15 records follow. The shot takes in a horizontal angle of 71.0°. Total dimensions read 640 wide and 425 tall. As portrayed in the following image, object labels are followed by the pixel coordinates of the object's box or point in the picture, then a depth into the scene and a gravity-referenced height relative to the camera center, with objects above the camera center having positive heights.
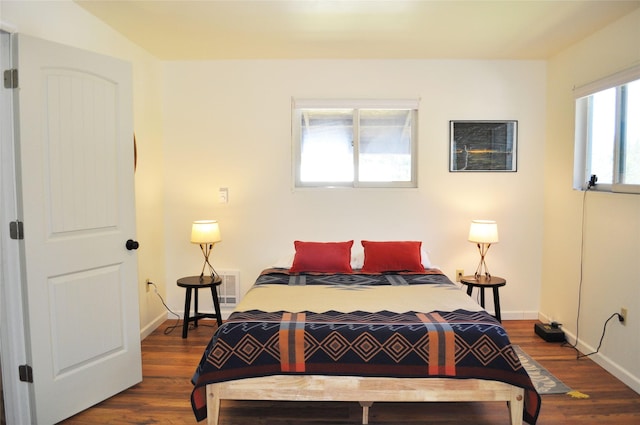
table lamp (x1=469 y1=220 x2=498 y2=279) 3.87 -0.44
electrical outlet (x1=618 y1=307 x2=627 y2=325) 3.02 -0.90
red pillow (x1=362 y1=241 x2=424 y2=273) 3.77 -0.63
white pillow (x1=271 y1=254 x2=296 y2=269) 3.89 -0.69
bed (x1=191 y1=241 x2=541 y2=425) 2.37 -0.97
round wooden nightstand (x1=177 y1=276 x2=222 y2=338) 3.79 -0.91
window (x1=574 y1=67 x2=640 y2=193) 3.04 +0.36
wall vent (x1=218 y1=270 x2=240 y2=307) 4.30 -0.99
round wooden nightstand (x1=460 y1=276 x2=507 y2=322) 3.74 -0.85
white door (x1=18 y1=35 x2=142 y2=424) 2.36 -0.23
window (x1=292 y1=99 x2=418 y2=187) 4.30 +0.34
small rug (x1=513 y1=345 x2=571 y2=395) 2.87 -1.33
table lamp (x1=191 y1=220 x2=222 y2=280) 3.90 -0.43
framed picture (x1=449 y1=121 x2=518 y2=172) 4.20 +0.35
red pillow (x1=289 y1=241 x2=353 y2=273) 3.76 -0.64
